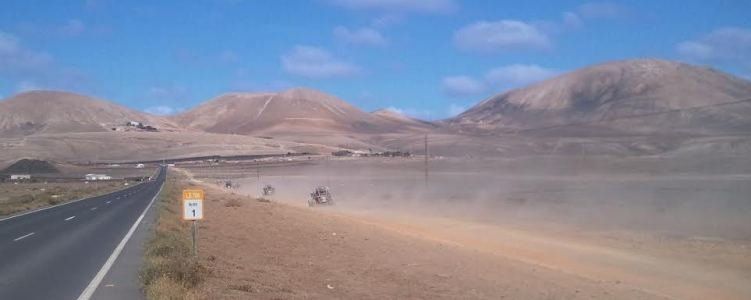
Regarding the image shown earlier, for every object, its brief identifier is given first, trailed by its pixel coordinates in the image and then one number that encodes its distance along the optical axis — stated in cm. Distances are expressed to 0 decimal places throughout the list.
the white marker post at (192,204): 1528
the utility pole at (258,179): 7828
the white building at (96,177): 10800
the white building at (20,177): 10824
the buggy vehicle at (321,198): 5522
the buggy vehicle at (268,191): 7010
